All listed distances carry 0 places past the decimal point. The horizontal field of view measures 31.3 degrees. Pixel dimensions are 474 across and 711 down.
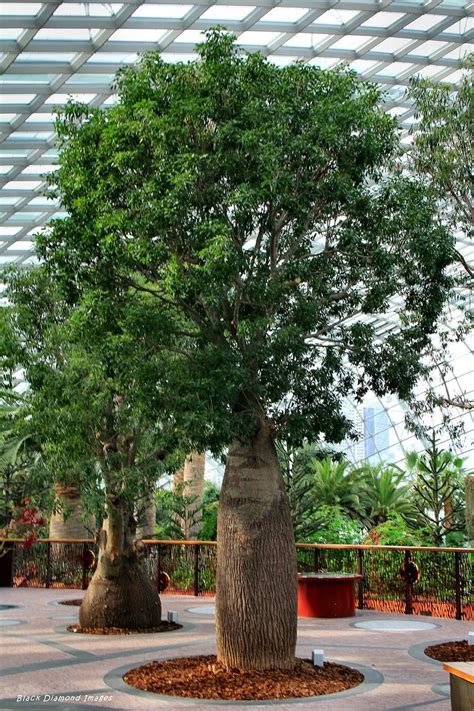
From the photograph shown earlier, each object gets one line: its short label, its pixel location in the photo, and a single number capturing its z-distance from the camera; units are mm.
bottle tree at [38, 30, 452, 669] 9117
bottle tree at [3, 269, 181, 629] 12844
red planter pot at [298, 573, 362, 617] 14922
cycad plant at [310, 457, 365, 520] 27094
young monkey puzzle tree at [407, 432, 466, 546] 20312
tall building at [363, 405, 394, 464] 47469
